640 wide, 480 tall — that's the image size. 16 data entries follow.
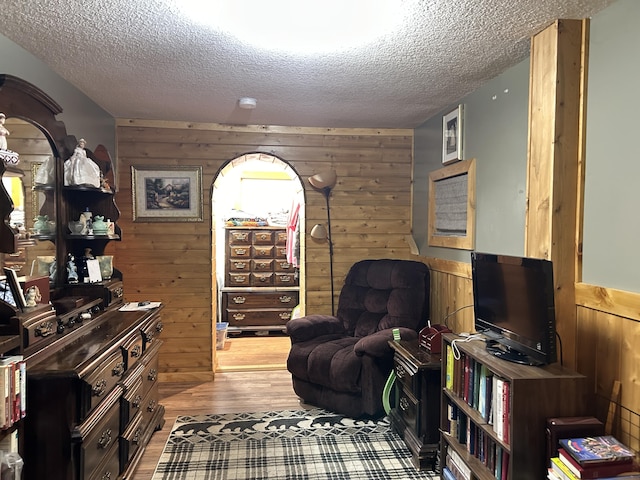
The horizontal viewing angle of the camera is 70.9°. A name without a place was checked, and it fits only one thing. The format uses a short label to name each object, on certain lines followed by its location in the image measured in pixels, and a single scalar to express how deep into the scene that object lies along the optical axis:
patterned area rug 2.63
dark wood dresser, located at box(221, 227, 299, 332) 5.70
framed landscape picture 4.08
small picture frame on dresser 1.88
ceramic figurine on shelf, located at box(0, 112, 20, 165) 1.89
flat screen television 1.85
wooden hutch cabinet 1.80
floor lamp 4.20
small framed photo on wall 3.25
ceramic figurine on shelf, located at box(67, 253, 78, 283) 2.65
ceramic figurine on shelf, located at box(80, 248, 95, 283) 2.72
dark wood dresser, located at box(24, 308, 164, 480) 1.80
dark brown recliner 3.25
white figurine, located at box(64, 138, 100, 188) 2.59
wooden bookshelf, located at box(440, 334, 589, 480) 1.82
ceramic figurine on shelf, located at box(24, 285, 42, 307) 1.97
